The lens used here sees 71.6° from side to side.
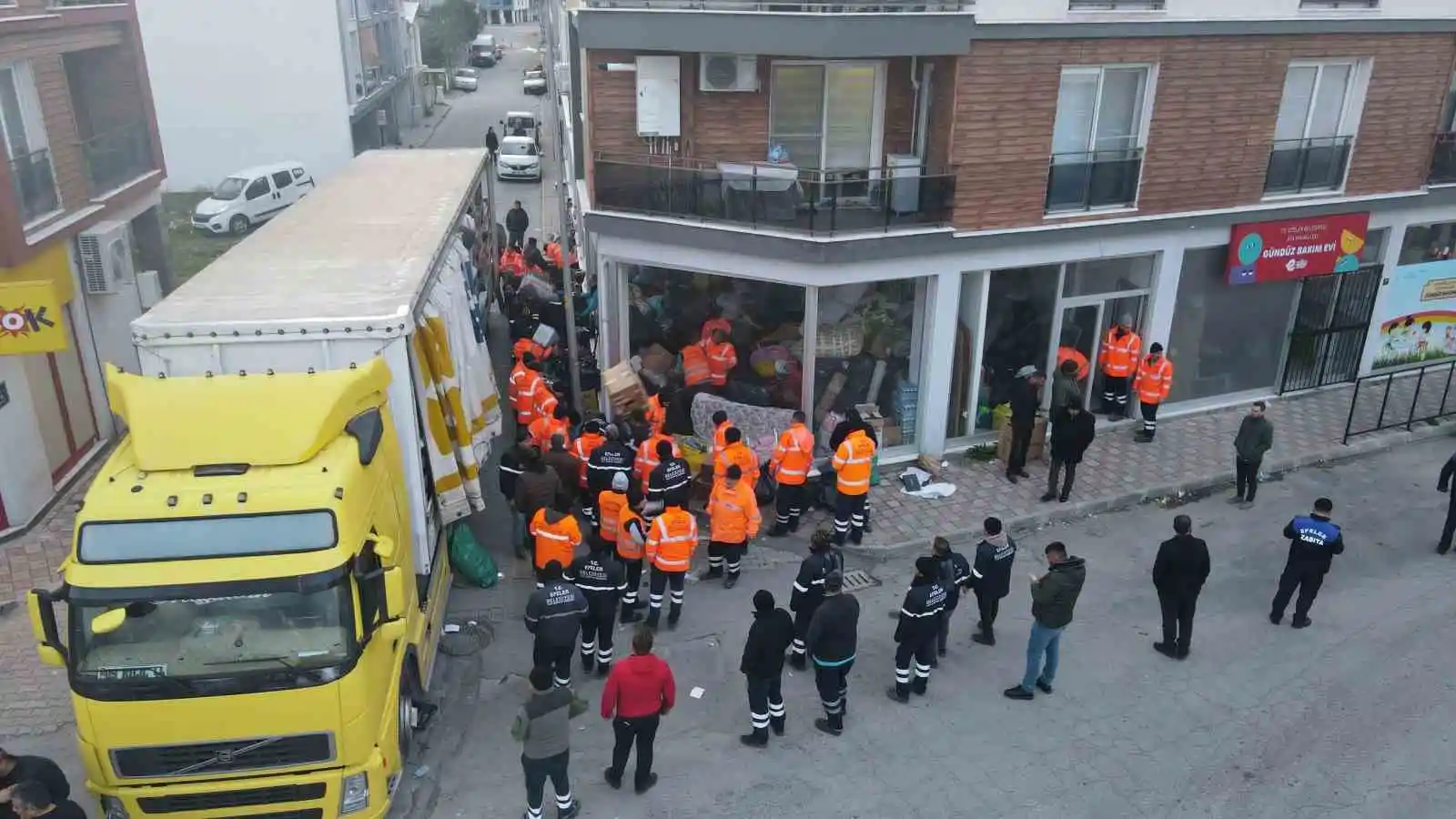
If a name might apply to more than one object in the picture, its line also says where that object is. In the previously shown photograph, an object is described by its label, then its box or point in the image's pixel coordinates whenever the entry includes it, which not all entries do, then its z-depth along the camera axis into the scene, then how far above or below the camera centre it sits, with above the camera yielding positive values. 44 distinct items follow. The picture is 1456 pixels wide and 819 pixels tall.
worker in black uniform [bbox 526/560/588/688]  8.22 -4.55
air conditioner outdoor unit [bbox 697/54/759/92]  12.94 -0.60
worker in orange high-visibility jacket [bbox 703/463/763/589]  10.41 -4.81
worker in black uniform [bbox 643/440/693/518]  10.26 -4.41
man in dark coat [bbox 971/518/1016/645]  9.39 -4.76
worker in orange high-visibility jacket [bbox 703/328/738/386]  13.62 -4.24
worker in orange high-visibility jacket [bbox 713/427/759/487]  10.84 -4.40
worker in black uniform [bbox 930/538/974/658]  8.88 -4.69
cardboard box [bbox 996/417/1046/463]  13.73 -5.37
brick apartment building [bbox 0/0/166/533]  11.95 -2.60
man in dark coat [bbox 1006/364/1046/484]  12.79 -4.71
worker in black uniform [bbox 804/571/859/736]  8.09 -4.65
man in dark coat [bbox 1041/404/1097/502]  12.32 -4.73
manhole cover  11.29 -5.88
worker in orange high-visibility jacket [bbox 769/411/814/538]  11.55 -4.84
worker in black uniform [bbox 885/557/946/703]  8.53 -4.88
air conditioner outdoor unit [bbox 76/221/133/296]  13.84 -3.12
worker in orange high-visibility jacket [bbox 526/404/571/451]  12.20 -4.61
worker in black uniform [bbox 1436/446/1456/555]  11.70 -5.40
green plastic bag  10.95 -5.50
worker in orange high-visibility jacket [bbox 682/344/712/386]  13.77 -4.38
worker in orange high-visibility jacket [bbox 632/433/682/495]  11.21 -4.55
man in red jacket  7.35 -4.63
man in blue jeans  8.59 -4.68
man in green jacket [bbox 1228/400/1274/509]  12.29 -4.87
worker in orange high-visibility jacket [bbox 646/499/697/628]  9.64 -4.72
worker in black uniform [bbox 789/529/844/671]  8.98 -4.67
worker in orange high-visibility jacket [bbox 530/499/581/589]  9.34 -4.46
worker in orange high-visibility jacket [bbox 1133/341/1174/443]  14.14 -4.66
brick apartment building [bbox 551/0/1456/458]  12.44 -1.84
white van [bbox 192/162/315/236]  27.50 -4.75
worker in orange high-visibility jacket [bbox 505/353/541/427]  13.02 -4.49
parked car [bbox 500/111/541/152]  38.62 -3.74
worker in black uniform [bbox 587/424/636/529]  10.91 -4.47
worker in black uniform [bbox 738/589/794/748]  7.98 -4.76
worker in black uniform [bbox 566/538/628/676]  8.92 -4.76
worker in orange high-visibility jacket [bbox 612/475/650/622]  9.94 -4.86
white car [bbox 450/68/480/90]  58.94 -3.28
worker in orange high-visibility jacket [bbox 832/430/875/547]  11.27 -4.80
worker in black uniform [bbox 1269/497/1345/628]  9.78 -4.83
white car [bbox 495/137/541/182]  35.22 -4.54
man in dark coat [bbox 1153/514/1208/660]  9.29 -4.86
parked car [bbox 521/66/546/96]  54.84 -3.19
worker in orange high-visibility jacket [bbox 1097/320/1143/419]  14.45 -4.50
